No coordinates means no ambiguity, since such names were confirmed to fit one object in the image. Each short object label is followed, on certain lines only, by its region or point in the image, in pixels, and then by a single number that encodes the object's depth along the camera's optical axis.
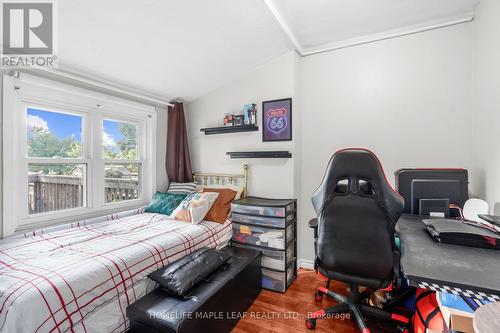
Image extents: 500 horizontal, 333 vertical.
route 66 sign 2.64
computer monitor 1.77
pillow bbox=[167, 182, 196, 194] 3.03
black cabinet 2.30
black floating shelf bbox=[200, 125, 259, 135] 2.81
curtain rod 1.97
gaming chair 1.47
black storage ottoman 1.32
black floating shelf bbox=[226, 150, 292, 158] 2.58
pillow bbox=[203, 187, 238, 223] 2.51
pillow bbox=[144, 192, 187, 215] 2.71
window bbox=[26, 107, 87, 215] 2.06
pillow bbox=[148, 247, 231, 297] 1.49
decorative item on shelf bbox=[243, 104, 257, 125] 2.79
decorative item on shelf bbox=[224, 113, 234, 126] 2.96
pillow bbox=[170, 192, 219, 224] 2.39
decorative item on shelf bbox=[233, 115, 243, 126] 2.88
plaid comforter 1.11
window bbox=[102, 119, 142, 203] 2.66
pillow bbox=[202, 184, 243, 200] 2.81
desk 0.77
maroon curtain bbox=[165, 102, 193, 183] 3.17
